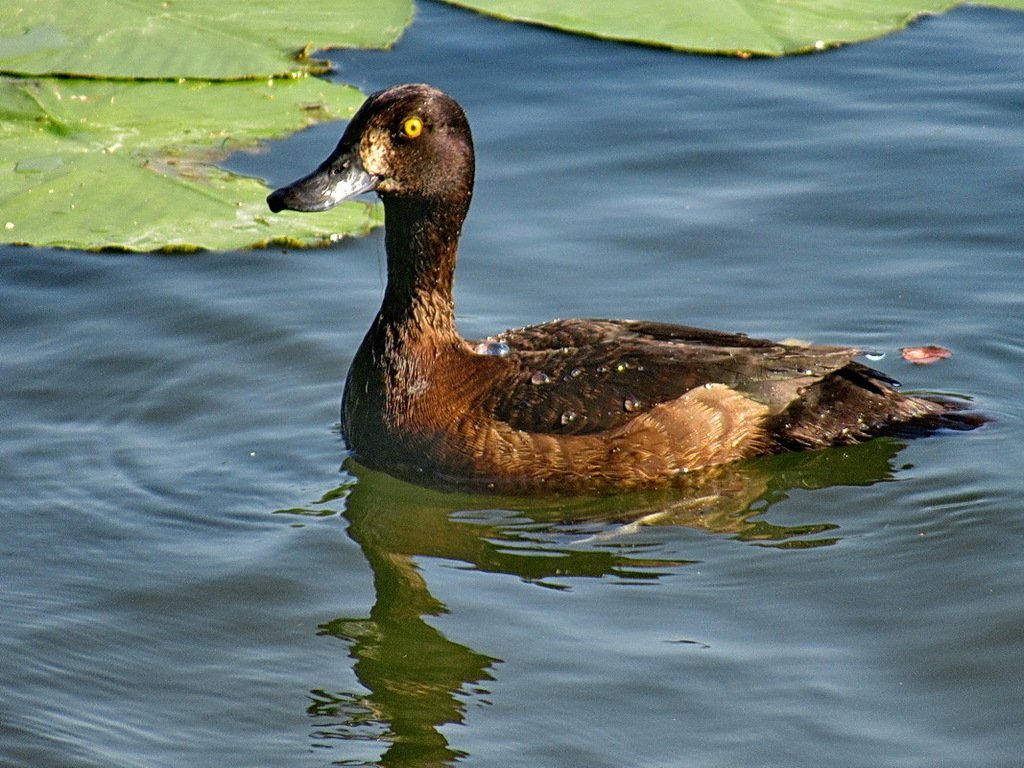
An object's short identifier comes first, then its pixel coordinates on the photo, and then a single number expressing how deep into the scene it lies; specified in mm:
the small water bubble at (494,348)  14094
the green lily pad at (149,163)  16687
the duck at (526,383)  13609
